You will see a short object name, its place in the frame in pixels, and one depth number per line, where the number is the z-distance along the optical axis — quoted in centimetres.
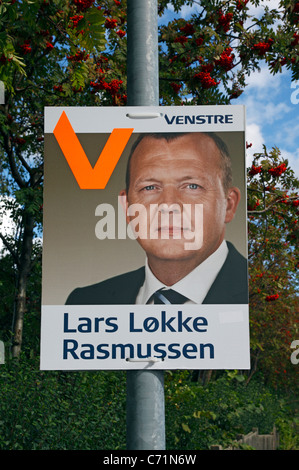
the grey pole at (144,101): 326
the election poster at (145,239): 330
